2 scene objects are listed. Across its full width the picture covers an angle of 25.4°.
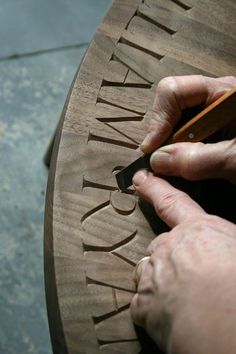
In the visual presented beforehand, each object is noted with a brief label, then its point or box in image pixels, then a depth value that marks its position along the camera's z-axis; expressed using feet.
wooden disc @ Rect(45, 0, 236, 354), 2.82
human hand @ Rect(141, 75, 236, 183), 2.97
